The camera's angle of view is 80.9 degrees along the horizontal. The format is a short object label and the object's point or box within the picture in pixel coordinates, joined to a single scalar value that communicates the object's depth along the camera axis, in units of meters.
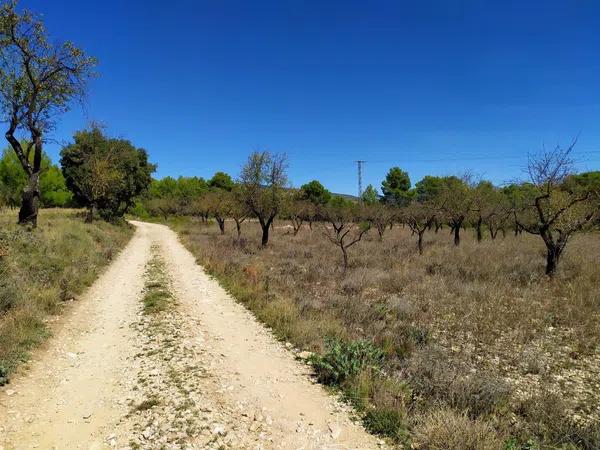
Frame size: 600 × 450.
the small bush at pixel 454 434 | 4.29
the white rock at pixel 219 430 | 4.73
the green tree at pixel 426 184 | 90.94
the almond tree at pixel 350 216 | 42.88
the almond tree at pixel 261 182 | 27.97
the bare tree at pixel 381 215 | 38.54
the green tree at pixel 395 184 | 91.75
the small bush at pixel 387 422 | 4.83
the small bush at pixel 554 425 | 4.81
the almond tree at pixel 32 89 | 16.22
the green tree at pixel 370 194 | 103.88
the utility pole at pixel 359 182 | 77.53
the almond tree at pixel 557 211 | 16.64
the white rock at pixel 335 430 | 4.80
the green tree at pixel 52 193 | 66.25
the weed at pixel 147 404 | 5.17
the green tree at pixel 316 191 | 86.37
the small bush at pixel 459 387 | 5.48
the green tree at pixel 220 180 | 104.77
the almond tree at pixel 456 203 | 32.01
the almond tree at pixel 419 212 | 34.12
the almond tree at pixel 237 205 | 29.31
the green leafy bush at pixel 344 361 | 6.25
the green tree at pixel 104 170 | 32.97
